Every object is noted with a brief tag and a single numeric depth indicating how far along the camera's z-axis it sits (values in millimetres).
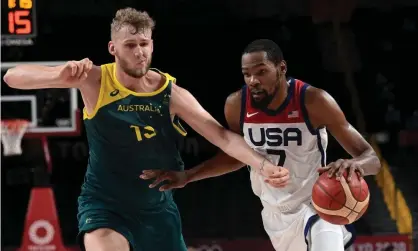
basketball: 5885
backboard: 11616
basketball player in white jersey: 6392
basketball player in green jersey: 6138
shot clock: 10715
